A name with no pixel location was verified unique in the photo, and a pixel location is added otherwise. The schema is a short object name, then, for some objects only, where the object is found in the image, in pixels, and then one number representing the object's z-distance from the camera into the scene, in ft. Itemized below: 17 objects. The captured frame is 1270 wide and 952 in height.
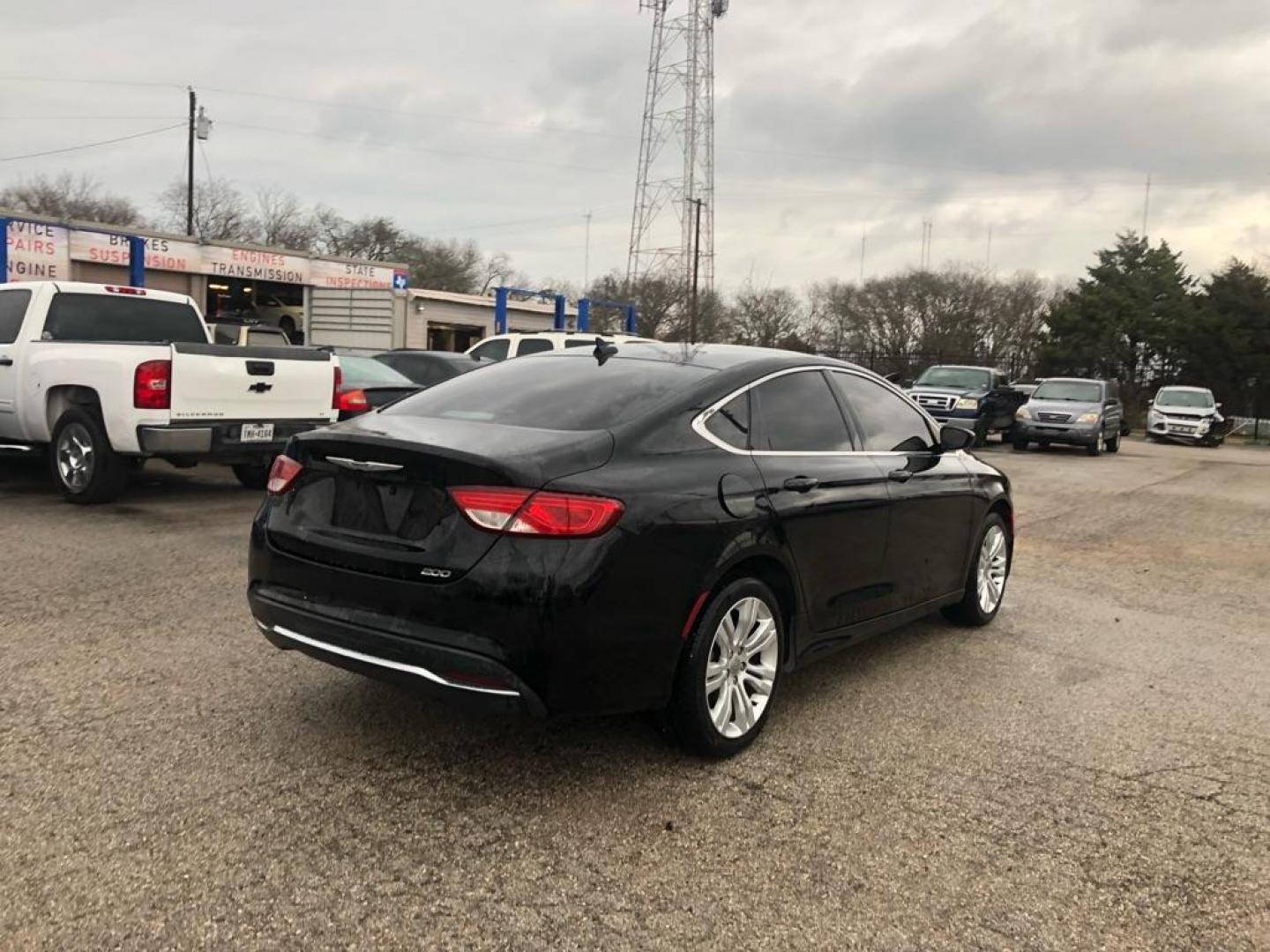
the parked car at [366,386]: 33.65
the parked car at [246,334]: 55.12
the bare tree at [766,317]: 216.74
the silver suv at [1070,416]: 67.72
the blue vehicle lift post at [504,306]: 97.35
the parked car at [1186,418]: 92.07
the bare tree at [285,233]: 198.18
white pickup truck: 26.96
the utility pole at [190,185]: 128.26
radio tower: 154.51
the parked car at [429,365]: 43.70
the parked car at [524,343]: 51.98
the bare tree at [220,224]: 188.65
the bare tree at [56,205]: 168.25
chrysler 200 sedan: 10.62
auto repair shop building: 80.48
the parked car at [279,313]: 108.78
